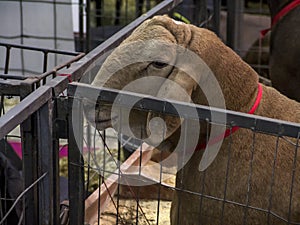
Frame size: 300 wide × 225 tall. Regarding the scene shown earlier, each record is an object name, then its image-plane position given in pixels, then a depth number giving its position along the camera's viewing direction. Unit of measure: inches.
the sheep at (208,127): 91.2
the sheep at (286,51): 145.9
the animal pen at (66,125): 86.0
